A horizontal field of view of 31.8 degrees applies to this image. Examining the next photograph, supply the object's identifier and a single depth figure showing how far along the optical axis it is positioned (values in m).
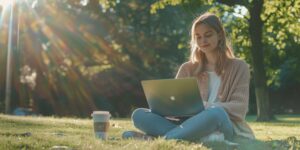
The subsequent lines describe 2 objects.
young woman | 5.07
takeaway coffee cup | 5.05
